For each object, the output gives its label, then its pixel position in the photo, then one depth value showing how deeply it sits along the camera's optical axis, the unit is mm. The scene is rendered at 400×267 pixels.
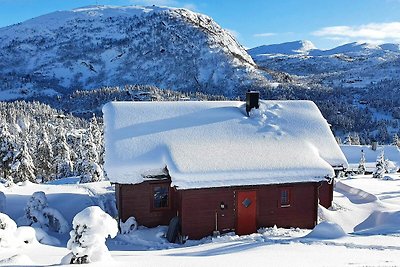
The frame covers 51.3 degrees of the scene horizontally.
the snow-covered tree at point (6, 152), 41781
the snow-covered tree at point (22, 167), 41500
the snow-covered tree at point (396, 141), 93862
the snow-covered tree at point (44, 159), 56500
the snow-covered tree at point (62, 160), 50625
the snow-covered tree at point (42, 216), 17188
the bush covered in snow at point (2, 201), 18641
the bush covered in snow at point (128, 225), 17031
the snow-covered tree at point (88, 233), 9258
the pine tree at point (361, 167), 51394
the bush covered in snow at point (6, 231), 11874
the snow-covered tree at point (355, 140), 103125
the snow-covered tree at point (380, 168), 35862
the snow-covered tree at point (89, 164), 33625
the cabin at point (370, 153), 65312
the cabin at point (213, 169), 16891
